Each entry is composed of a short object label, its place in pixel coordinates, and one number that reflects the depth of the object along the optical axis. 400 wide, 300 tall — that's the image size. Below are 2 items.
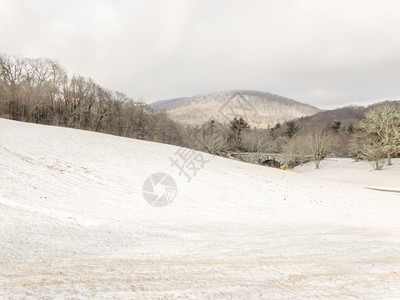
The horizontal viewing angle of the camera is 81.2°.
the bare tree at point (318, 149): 51.25
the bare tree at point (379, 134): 37.19
